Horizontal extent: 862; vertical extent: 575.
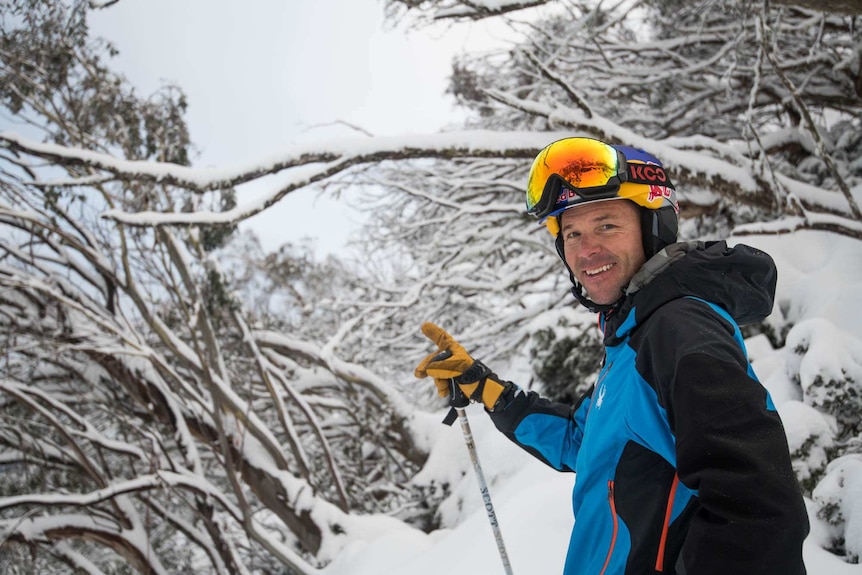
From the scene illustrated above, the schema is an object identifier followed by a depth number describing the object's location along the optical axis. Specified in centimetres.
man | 103
